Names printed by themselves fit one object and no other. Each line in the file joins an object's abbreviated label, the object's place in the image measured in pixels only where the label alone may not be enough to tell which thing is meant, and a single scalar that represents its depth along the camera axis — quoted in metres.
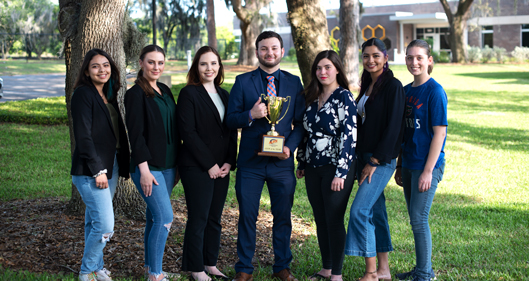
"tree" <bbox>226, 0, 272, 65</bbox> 27.51
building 44.88
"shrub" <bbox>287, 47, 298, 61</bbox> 46.58
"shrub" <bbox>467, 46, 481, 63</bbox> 40.44
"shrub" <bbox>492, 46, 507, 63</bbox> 40.38
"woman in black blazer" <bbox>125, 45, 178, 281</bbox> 3.54
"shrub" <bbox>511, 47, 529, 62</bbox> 38.62
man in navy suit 3.85
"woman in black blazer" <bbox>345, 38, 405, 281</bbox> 3.56
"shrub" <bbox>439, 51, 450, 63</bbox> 40.09
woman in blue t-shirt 3.58
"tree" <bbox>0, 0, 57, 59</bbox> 45.28
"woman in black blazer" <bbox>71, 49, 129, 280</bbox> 3.39
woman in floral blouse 3.63
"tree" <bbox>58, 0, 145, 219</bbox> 4.90
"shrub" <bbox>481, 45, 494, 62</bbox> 40.62
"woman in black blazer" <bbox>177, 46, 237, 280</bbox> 3.75
